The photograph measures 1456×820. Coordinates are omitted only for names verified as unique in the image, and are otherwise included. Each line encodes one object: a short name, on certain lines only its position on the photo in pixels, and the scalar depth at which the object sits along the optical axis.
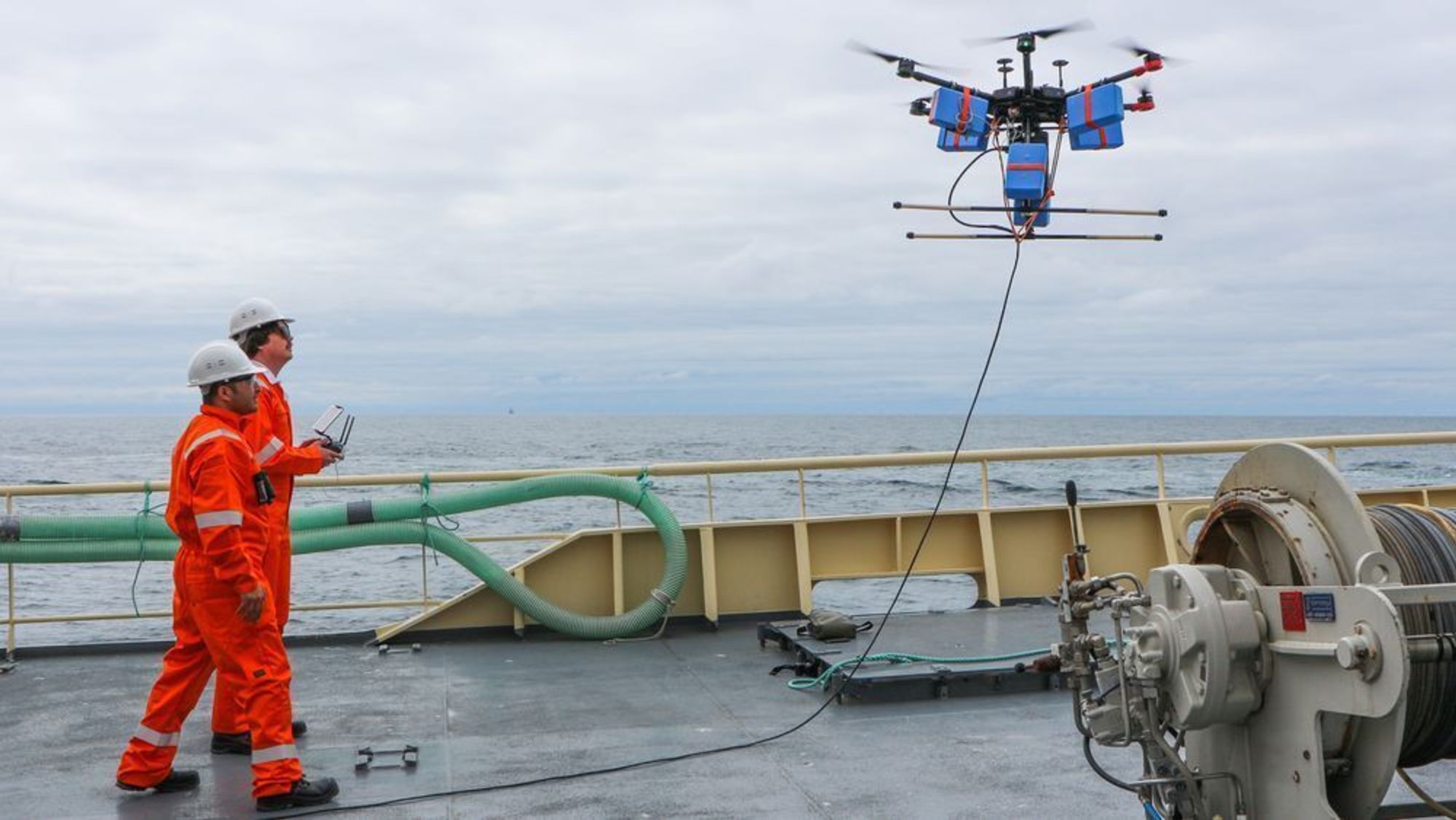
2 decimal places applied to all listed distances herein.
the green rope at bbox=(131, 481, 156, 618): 7.80
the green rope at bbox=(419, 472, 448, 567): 8.20
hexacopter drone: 8.15
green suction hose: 7.87
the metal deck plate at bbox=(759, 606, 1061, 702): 6.32
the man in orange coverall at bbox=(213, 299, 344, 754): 5.43
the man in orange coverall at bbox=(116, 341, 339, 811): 4.83
